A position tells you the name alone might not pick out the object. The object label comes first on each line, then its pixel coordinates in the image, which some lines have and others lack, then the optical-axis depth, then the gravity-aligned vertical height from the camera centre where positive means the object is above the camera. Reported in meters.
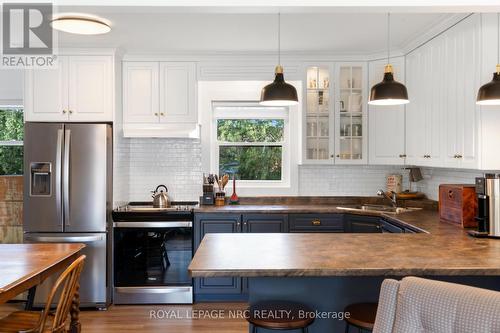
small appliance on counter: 2.87 -0.26
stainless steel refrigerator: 4.25 -0.24
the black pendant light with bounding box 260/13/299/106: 3.08 +0.53
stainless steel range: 4.41 -0.87
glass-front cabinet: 4.82 +0.59
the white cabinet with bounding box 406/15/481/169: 3.26 +0.58
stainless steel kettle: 4.74 -0.34
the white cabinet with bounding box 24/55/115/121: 4.50 +0.78
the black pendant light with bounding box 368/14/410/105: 2.89 +0.50
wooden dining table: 2.23 -0.56
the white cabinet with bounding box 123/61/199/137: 4.80 +0.77
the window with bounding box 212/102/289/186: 5.27 +0.30
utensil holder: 4.86 -0.33
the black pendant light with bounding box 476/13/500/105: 2.64 +0.45
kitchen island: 2.00 -0.45
